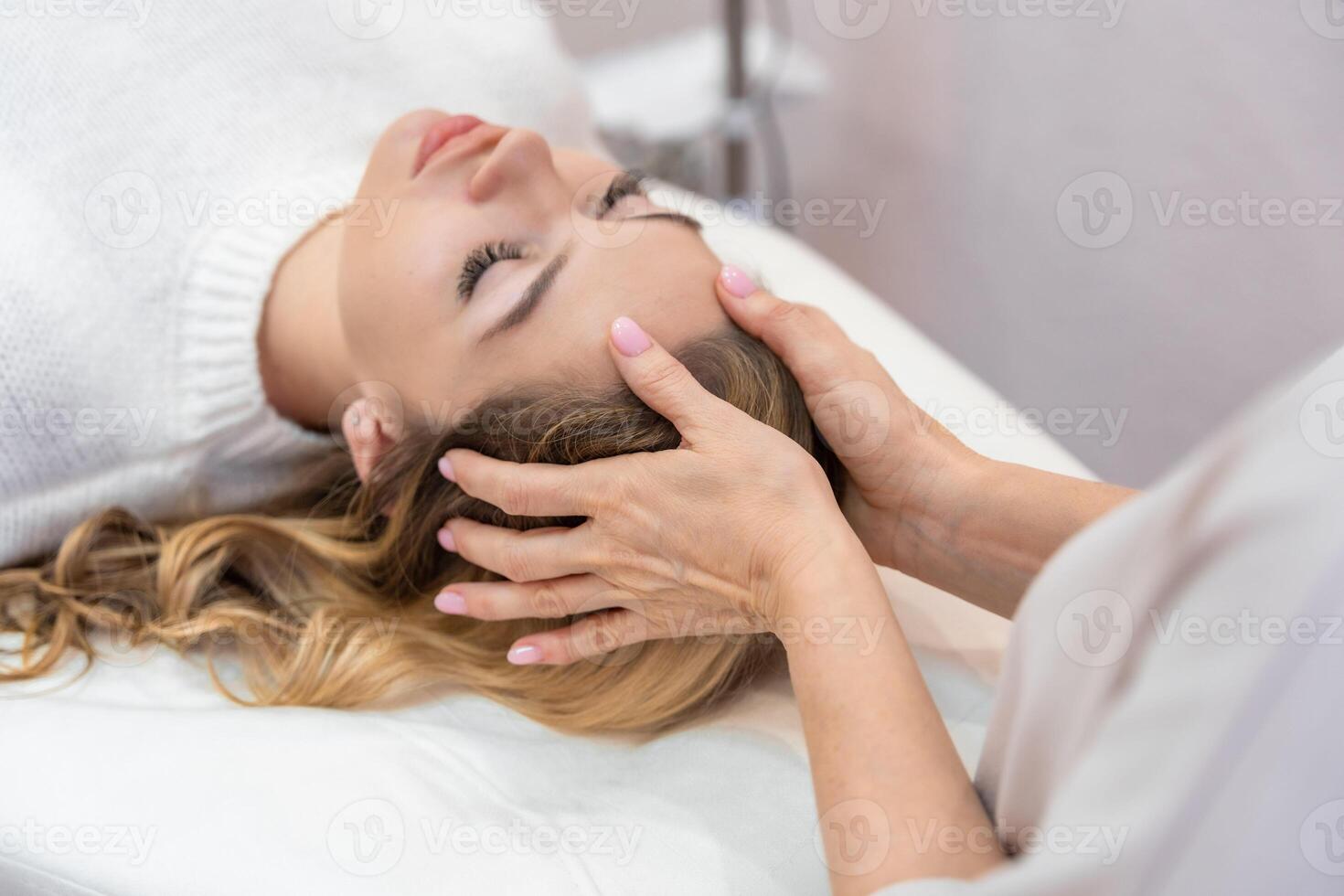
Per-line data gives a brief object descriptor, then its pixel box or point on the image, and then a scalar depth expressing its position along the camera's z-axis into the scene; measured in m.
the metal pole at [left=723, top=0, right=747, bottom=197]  2.12
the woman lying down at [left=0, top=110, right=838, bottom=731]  1.01
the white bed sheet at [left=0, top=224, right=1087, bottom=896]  0.88
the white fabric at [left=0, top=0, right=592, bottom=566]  1.17
